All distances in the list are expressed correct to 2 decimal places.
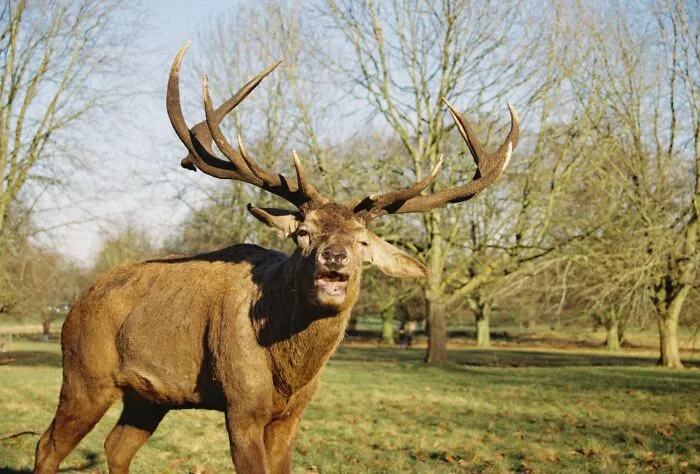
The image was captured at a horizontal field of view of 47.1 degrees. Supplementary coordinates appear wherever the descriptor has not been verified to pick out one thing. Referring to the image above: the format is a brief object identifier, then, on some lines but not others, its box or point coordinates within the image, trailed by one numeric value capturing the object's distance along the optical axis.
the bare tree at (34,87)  18.64
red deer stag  5.55
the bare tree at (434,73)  22.80
